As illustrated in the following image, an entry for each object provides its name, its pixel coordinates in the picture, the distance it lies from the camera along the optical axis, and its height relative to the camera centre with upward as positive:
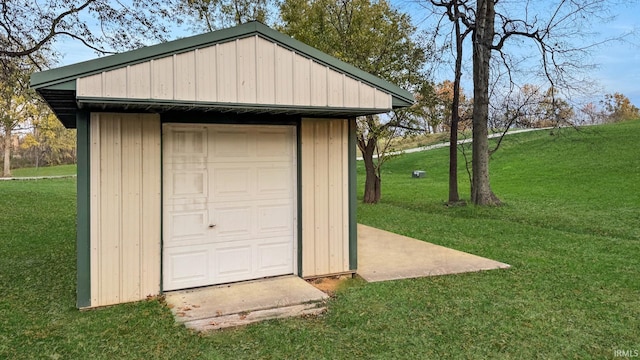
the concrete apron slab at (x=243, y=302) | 4.31 -1.33
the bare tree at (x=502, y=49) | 13.30 +3.77
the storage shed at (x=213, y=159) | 4.39 +0.19
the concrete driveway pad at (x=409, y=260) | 6.08 -1.29
